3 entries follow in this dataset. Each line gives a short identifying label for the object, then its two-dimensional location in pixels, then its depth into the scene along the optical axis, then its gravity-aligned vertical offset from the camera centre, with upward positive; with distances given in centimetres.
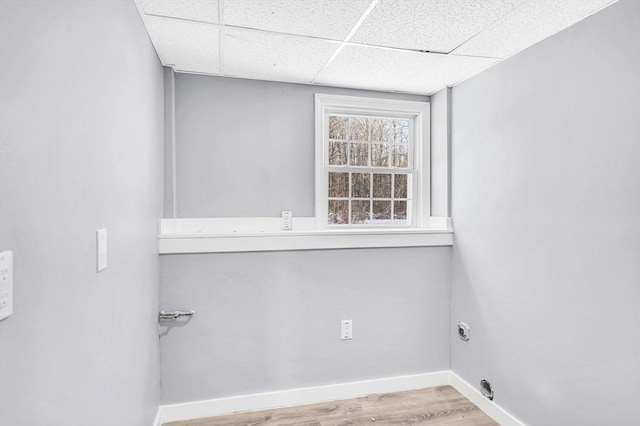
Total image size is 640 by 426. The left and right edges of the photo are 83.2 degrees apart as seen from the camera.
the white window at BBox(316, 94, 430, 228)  272 +36
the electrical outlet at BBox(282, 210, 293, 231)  257 -9
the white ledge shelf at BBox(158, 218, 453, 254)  224 -19
